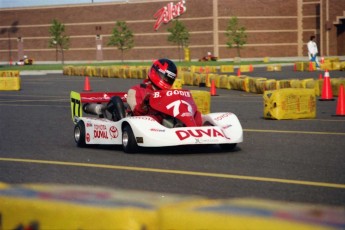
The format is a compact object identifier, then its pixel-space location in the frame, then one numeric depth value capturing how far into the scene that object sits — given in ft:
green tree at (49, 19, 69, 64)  304.54
